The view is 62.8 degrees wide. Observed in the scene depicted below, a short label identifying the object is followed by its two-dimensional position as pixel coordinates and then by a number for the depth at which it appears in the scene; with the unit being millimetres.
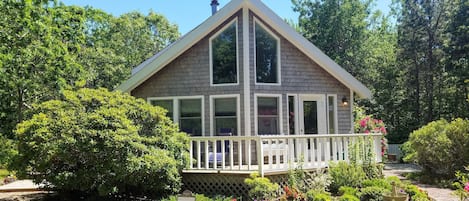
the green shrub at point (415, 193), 7741
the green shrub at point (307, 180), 8438
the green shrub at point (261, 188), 7684
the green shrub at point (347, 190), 7927
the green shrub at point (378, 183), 8227
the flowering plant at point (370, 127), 13498
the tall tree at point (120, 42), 21500
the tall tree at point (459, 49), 19281
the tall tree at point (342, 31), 26672
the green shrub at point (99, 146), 7355
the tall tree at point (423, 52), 22062
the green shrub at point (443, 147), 10680
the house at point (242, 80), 10828
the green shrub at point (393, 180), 8473
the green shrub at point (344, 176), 8633
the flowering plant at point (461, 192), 5922
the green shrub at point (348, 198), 7206
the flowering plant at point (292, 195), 7672
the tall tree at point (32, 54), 9188
